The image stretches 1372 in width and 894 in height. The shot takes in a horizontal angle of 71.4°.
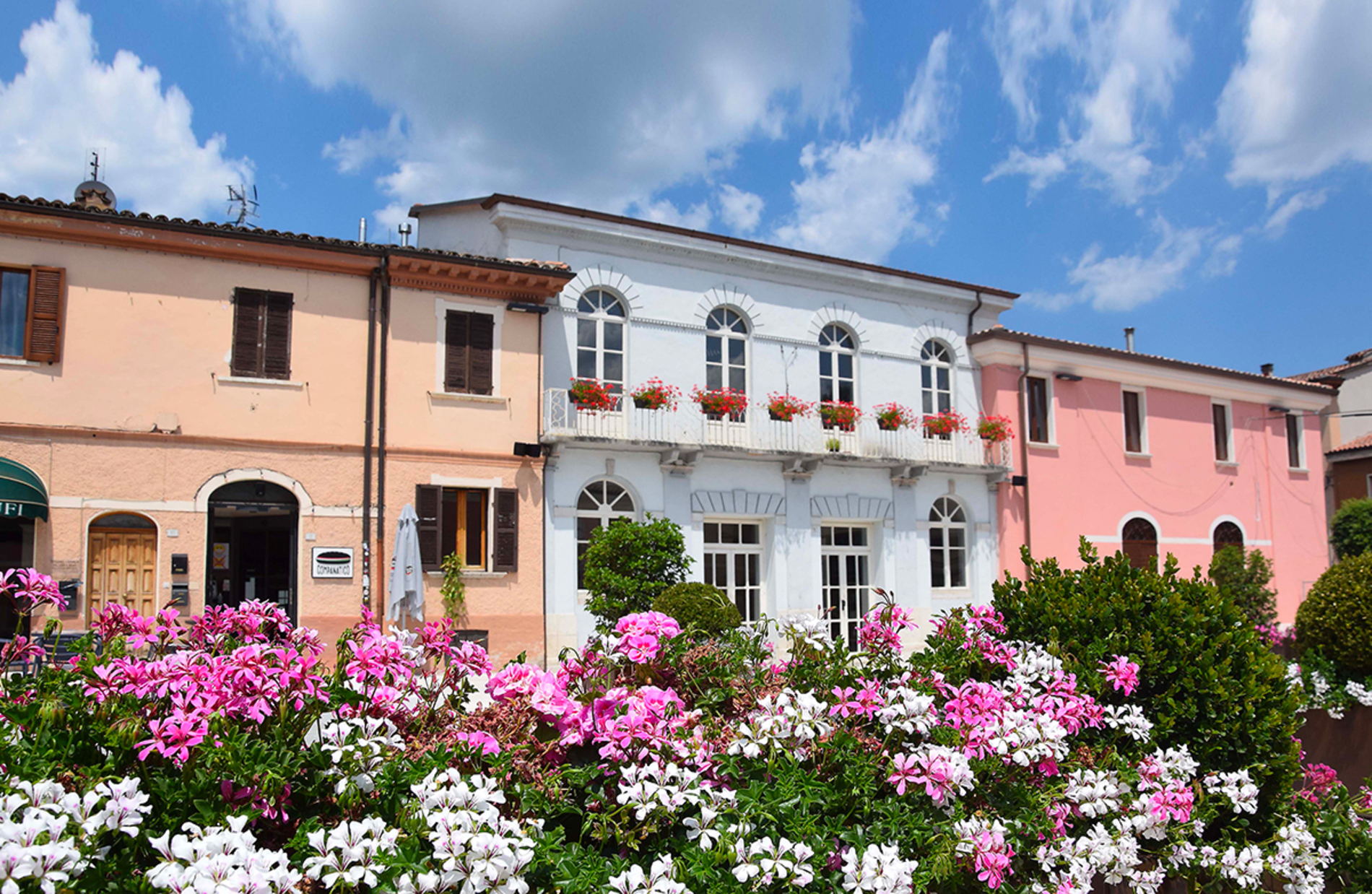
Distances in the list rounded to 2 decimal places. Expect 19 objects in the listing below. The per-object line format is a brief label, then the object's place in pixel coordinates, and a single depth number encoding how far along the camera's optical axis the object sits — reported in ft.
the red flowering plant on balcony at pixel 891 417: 65.10
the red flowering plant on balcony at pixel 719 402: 57.21
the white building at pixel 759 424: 54.49
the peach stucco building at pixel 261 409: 42.78
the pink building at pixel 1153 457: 72.13
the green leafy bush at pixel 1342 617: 36.22
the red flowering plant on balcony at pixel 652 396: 55.36
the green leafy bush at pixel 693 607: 41.45
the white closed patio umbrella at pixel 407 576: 45.88
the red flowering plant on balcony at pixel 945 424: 66.95
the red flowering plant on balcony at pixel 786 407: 60.13
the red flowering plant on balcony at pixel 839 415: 62.54
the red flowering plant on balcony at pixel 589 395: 53.11
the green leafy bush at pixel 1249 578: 68.03
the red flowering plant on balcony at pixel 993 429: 68.59
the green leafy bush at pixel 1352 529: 85.15
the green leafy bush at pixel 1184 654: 16.62
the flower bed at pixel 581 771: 8.44
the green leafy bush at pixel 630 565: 48.16
